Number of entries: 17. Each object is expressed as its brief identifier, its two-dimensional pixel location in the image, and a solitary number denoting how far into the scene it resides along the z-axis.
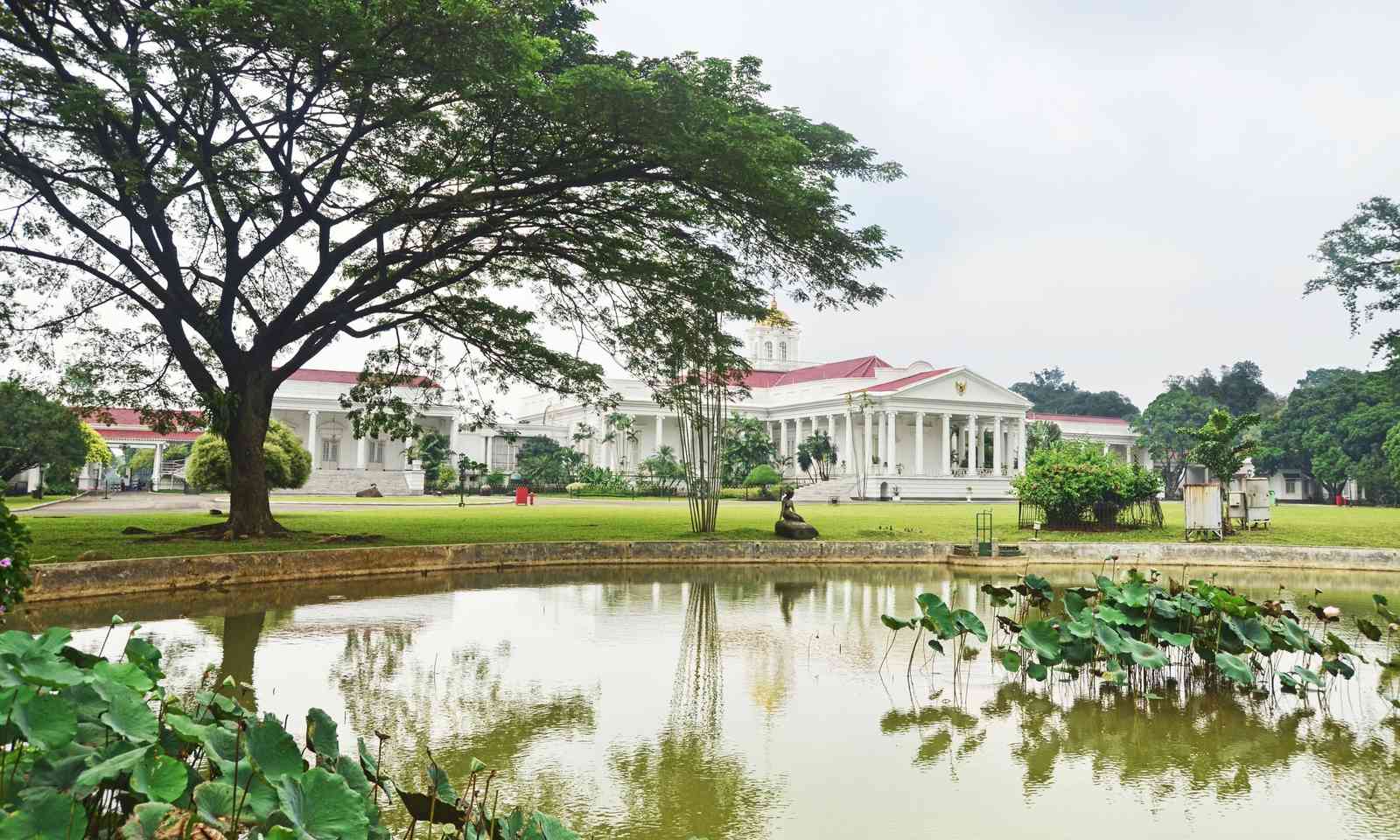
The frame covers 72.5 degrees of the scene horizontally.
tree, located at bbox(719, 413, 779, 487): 54.75
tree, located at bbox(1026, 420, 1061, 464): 64.62
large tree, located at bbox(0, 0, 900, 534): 12.03
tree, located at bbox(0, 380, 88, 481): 31.84
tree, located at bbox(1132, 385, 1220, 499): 68.62
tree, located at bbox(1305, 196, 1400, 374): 28.98
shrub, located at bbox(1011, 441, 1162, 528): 21.97
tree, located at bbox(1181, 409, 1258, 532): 20.44
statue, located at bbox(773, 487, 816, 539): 19.12
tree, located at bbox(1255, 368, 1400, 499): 55.06
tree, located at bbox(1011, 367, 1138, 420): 92.00
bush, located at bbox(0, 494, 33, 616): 5.65
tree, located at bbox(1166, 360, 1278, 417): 76.38
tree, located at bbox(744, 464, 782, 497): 49.19
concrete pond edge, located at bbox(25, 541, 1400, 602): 11.49
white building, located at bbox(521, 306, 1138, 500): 58.47
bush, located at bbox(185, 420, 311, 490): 26.62
